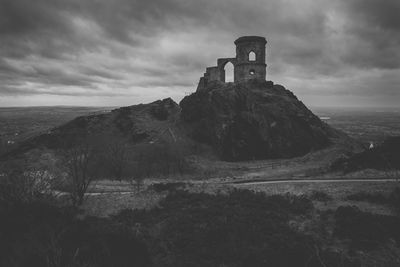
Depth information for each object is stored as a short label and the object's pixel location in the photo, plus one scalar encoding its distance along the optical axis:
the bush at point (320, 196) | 25.24
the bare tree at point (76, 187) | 24.69
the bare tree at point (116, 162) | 41.91
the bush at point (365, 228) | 16.76
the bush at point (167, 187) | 30.09
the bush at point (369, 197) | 23.49
